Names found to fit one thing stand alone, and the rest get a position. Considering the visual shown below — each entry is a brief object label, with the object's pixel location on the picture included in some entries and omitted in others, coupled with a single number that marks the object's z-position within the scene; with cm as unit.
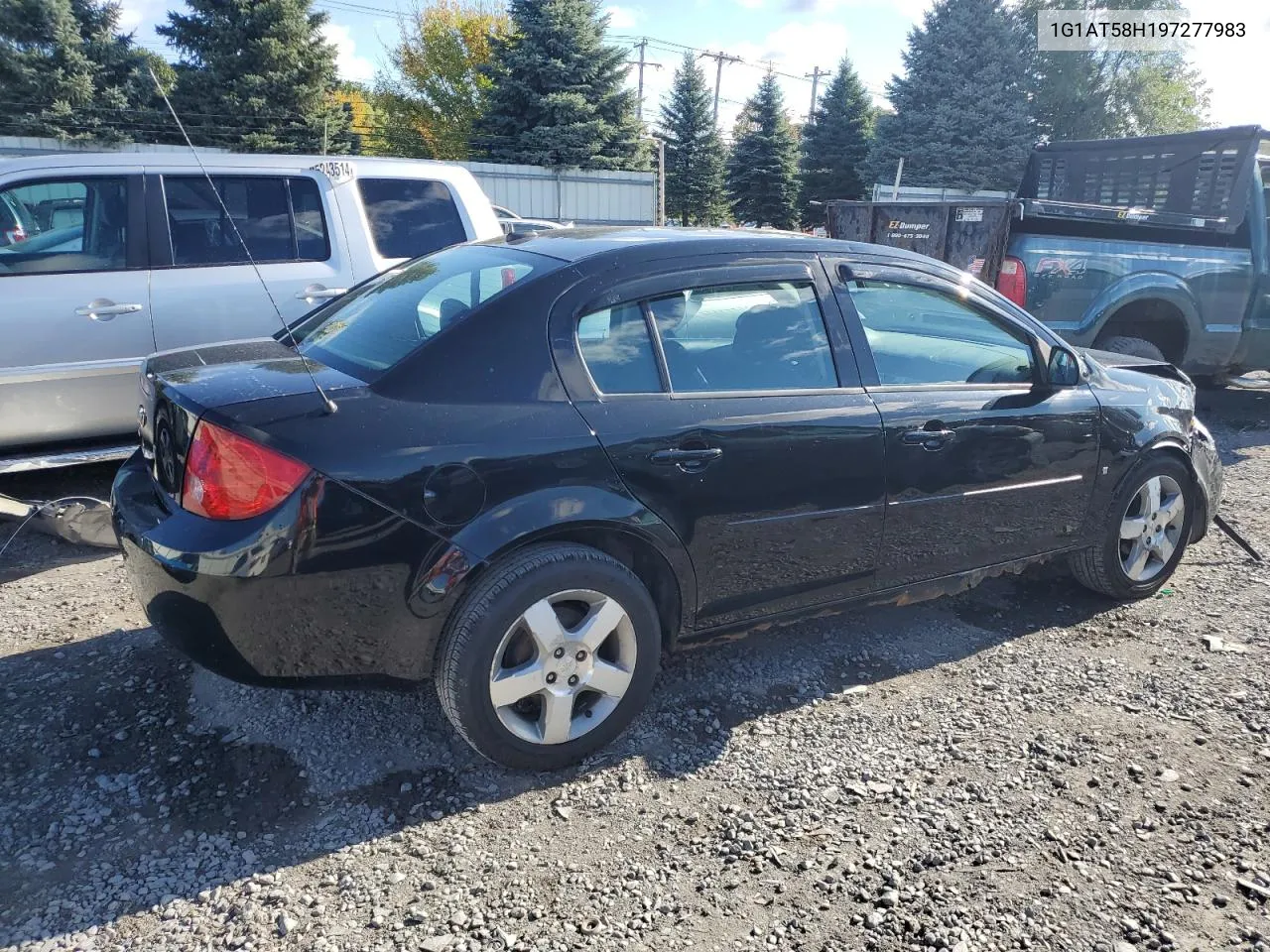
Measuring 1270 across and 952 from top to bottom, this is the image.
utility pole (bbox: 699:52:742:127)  5228
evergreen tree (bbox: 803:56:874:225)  3481
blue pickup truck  690
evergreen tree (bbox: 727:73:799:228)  3438
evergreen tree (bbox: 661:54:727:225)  3494
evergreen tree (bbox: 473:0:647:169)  2722
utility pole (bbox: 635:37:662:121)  4978
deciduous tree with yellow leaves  4081
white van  488
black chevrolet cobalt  264
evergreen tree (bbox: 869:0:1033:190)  3095
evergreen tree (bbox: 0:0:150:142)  2539
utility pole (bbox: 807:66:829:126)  5512
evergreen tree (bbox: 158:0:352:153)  2656
